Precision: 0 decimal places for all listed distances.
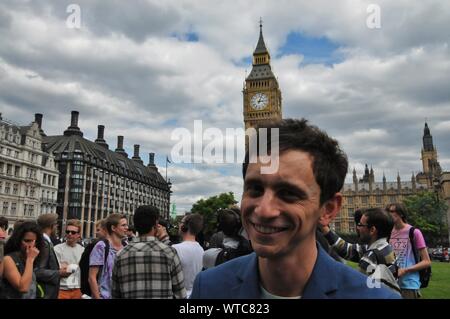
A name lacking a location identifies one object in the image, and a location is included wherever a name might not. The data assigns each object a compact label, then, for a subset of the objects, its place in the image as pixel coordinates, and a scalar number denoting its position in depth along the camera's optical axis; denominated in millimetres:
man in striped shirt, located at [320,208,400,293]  3889
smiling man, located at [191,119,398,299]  1680
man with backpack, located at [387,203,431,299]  5113
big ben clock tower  100300
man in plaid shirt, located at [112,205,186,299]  4125
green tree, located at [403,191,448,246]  59656
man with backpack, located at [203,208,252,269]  5168
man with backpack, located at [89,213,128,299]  5324
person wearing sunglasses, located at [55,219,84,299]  5633
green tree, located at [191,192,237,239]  68250
